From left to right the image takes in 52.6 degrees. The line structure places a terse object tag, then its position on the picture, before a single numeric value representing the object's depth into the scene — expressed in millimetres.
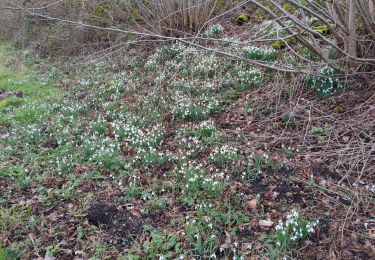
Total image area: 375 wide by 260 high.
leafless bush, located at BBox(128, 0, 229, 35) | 9602
